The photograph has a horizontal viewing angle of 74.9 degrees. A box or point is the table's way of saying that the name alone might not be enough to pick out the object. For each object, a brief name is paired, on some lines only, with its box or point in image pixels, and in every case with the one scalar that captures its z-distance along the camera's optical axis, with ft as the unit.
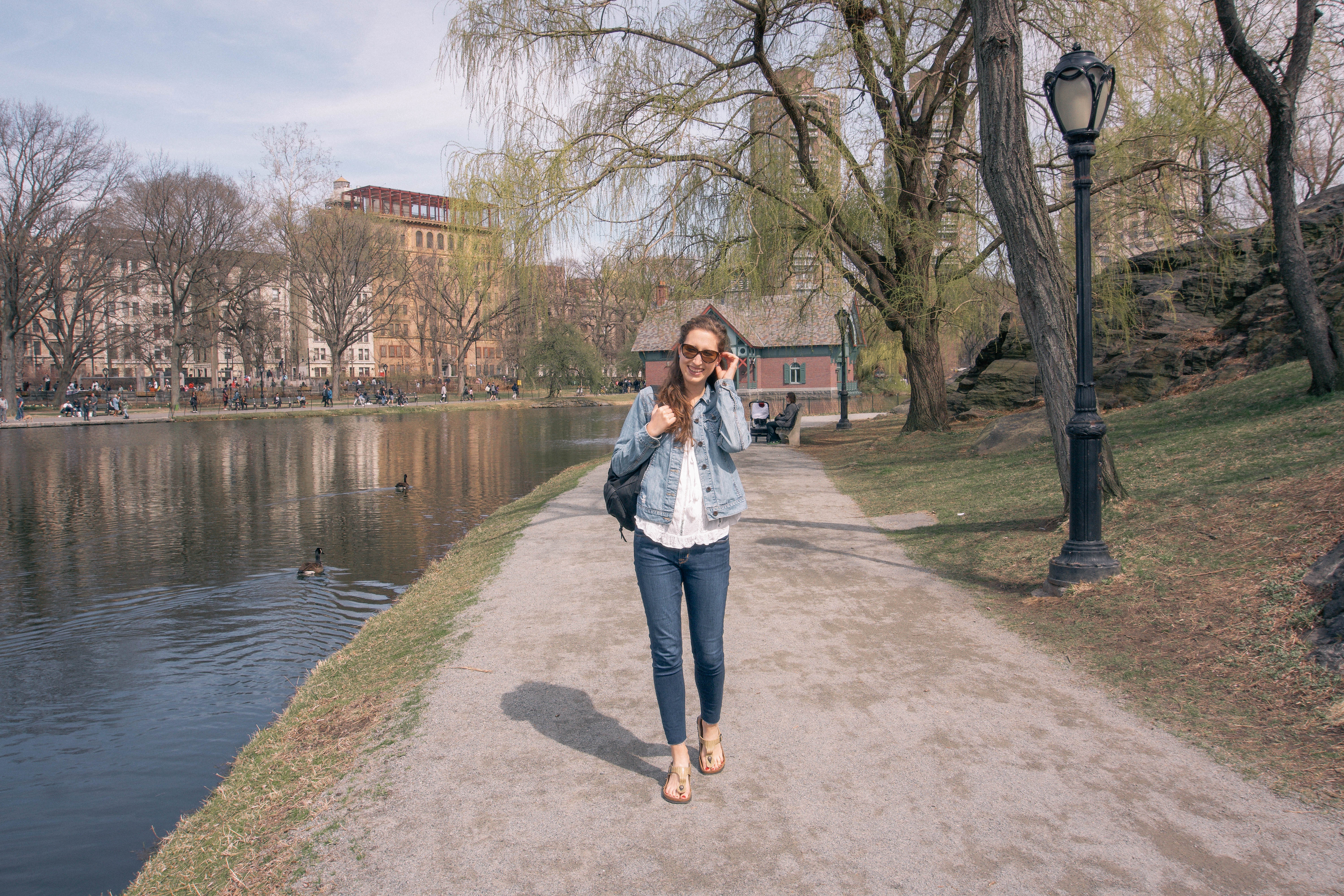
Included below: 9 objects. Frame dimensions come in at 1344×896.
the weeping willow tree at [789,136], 39.91
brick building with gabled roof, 175.01
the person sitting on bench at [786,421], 71.92
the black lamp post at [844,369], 76.48
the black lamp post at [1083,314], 21.53
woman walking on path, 11.98
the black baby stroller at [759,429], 74.13
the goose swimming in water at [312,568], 33.24
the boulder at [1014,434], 45.98
